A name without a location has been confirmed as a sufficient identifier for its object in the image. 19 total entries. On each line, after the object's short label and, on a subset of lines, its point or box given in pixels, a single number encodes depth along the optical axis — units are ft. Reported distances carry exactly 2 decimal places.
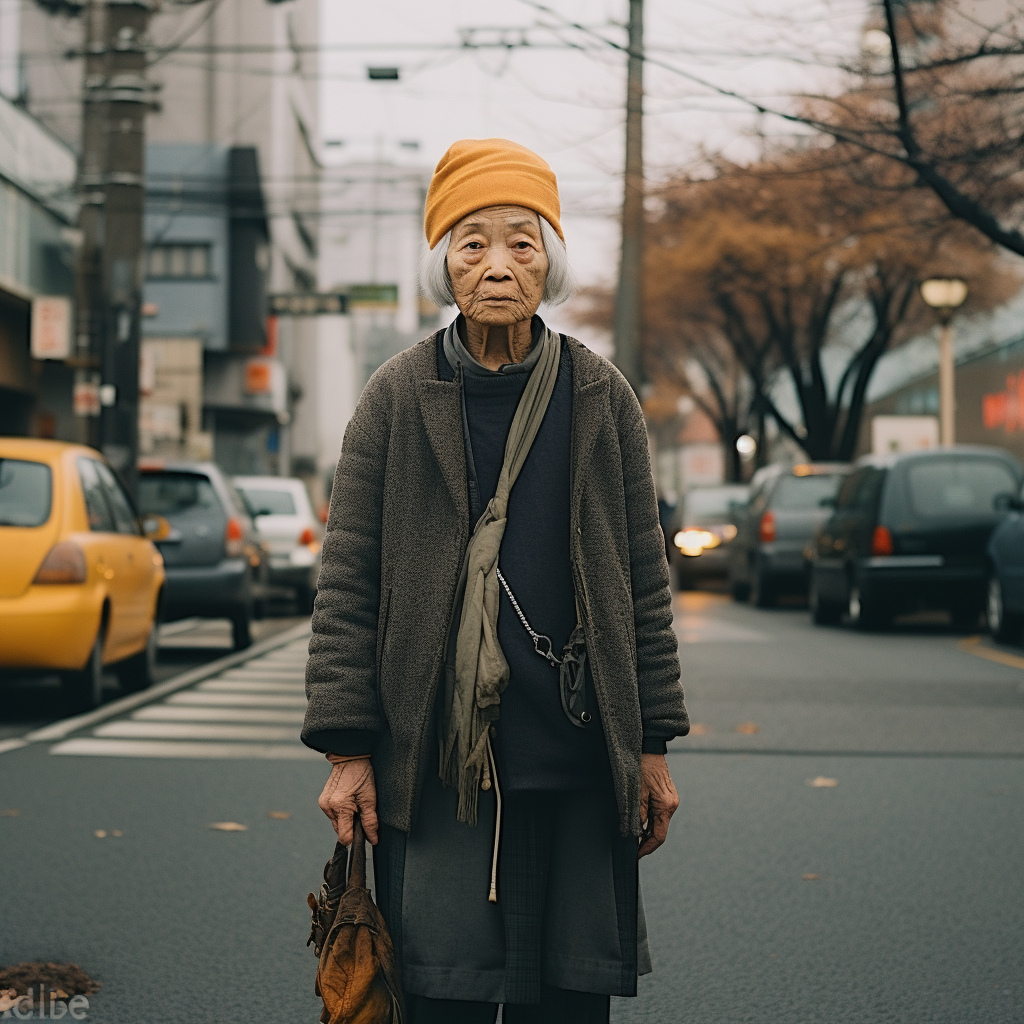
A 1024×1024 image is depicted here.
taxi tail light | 30.04
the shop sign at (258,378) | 150.41
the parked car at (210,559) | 45.06
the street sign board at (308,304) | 138.00
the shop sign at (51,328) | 75.10
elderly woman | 8.73
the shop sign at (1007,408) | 103.09
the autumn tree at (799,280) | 90.33
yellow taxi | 29.63
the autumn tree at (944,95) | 37.73
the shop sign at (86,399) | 64.03
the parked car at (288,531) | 63.31
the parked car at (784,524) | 63.57
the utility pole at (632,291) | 70.49
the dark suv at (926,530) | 49.90
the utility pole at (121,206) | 54.34
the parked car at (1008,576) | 43.65
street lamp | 71.46
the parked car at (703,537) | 79.25
